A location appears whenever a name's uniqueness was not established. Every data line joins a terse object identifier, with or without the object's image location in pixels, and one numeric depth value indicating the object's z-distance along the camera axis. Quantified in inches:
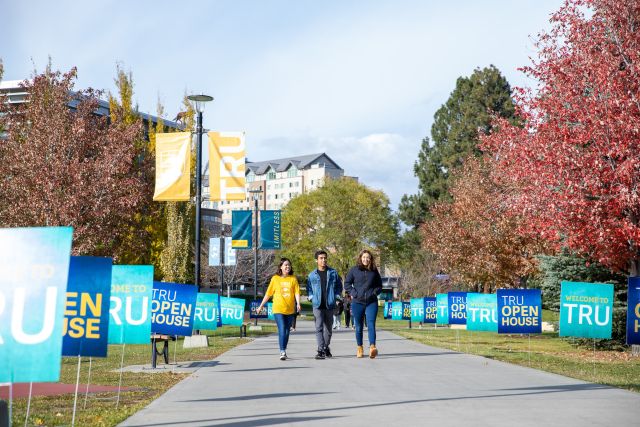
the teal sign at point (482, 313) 770.2
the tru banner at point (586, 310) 586.6
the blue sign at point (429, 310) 1311.5
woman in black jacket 645.3
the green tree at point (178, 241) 1457.9
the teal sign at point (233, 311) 1066.1
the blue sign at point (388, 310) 2008.1
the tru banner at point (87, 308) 339.6
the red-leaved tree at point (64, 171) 1176.8
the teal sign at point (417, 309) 1346.0
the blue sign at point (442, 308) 1020.0
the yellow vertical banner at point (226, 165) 805.9
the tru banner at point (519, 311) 668.7
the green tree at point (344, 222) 2999.5
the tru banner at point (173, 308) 576.1
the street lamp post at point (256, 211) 1892.8
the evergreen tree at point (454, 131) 2883.9
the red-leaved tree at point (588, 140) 773.9
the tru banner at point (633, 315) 517.7
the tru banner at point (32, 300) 264.8
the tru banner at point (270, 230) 1856.5
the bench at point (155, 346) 588.8
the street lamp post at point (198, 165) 877.2
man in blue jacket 650.2
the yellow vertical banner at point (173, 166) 803.4
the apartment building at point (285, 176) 6919.3
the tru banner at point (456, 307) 962.2
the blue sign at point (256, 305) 1742.1
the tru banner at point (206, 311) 880.9
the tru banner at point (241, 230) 1465.3
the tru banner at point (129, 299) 445.7
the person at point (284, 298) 628.1
